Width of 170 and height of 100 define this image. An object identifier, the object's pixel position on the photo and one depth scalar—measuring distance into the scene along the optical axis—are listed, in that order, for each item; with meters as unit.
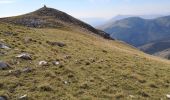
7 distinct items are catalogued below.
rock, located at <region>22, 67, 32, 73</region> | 9.75
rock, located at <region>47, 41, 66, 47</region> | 15.74
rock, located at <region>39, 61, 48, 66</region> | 10.74
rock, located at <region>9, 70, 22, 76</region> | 9.47
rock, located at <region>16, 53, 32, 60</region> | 11.28
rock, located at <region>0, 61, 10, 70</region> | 9.95
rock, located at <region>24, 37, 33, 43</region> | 15.15
